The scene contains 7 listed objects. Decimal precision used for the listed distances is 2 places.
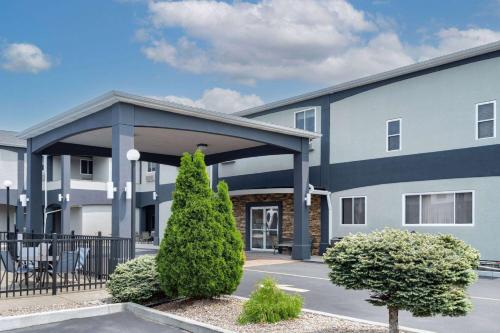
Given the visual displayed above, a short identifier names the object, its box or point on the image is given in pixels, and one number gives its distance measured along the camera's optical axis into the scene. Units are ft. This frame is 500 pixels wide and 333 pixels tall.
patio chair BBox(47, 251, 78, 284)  37.01
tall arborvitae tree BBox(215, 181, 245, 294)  29.99
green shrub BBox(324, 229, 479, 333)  19.49
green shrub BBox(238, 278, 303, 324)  25.35
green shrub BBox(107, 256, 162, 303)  31.32
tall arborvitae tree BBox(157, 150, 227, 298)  29.09
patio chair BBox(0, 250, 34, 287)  36.81
